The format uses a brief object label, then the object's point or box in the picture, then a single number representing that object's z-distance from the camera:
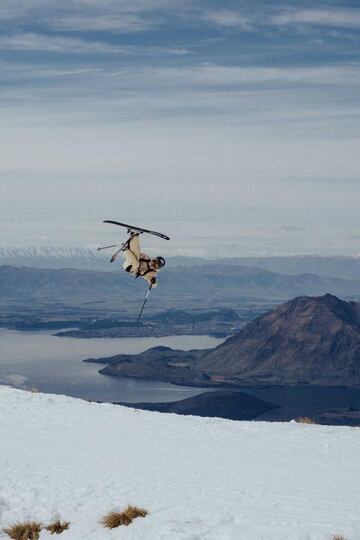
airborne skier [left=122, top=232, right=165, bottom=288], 27.38
